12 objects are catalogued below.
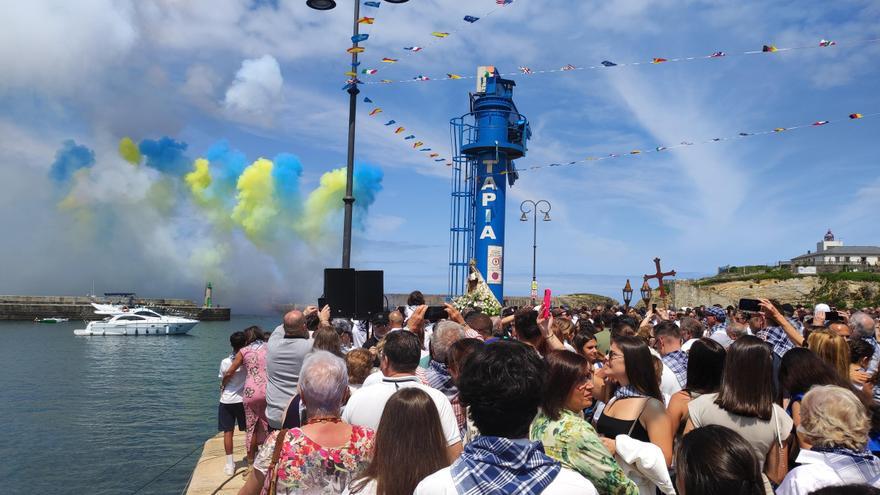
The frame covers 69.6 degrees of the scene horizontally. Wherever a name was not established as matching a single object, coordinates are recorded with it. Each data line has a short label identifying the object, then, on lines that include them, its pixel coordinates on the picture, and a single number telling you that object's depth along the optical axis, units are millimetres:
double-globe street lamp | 29772
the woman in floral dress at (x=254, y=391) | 7812
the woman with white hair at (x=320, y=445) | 3447
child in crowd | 8562
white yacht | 63688
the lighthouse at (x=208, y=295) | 107938
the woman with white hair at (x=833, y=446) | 3137
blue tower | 31406
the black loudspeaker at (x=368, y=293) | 9023
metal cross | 11936
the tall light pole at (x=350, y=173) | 10773
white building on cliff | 78812
